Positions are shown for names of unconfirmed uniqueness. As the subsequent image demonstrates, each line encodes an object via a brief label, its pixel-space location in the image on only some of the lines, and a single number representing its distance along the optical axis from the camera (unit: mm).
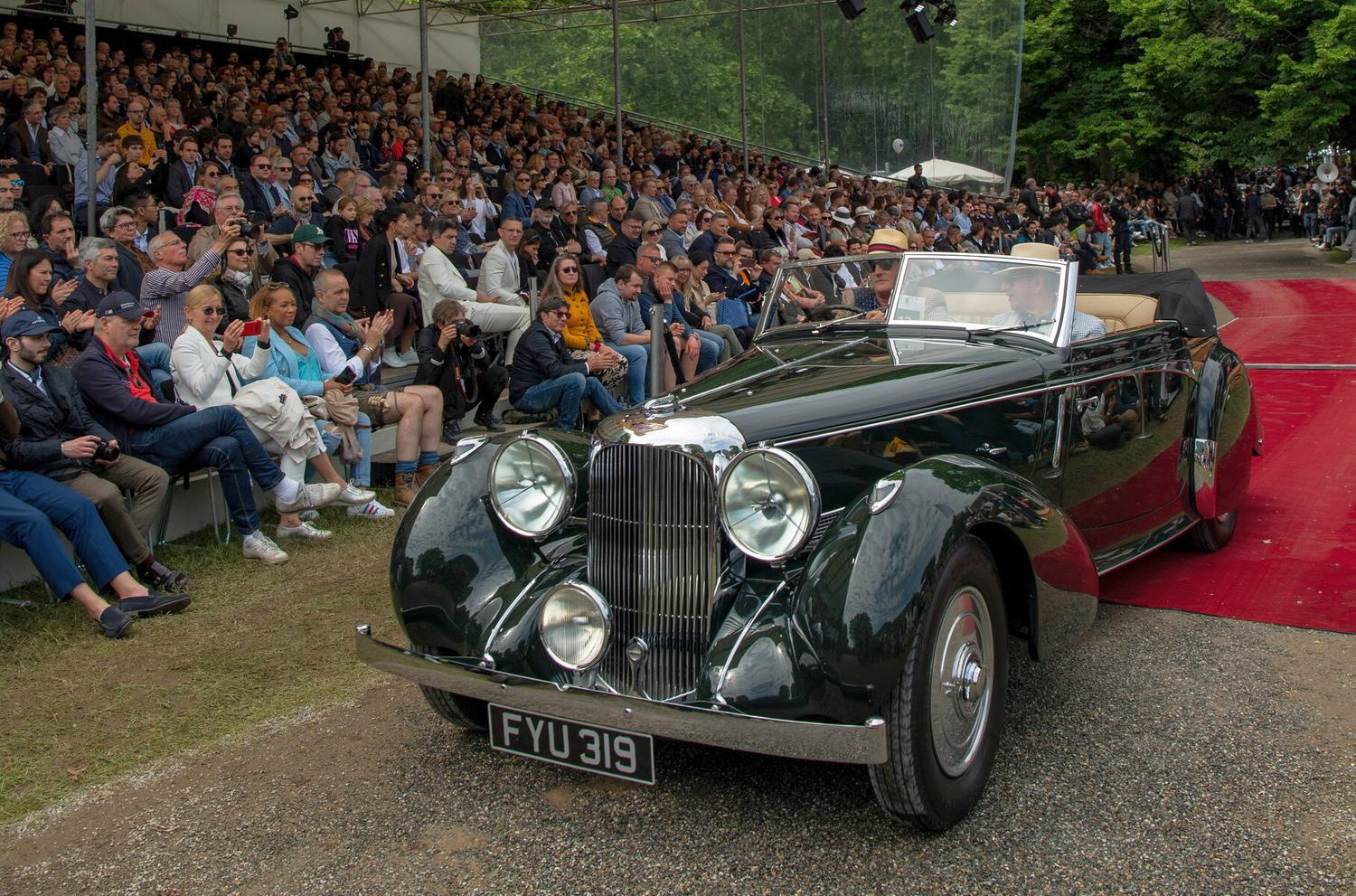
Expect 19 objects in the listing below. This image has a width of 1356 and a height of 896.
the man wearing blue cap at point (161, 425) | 6145
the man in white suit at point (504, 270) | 10195
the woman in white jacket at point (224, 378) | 6637
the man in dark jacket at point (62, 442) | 5609
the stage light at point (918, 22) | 18297
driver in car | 5238
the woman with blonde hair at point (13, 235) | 7684
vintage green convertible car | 3309
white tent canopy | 24594
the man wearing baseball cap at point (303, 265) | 8586
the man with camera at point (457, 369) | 8219
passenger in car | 5090
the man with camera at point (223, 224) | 8305
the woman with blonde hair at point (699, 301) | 10367
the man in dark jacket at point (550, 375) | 8352
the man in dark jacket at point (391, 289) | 9367
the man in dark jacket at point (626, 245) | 12133
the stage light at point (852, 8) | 16641
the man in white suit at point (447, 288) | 9516
